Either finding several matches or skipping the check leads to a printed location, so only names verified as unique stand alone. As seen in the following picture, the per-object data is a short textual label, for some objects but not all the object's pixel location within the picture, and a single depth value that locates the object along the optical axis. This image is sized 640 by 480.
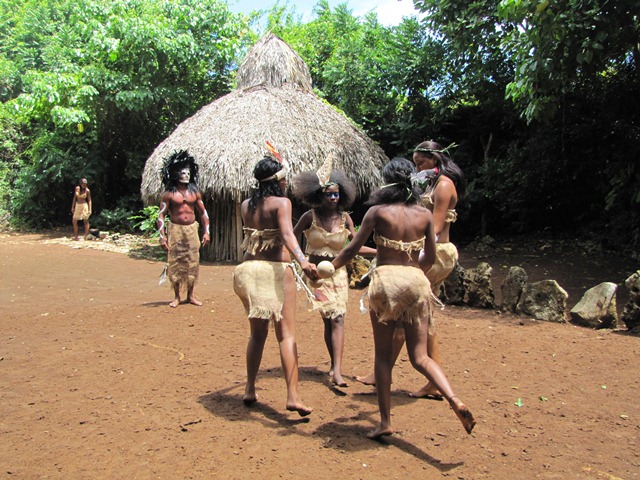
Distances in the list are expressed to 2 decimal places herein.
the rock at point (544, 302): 6.34
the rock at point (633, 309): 5.75
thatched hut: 10.92
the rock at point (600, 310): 6.04
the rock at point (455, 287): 7.24
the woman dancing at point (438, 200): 4.00
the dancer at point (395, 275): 3.30
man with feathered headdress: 6.93
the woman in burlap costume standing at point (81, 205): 14.43
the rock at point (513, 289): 6.76
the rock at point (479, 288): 7.08
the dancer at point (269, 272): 3.59
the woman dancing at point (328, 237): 4.38
